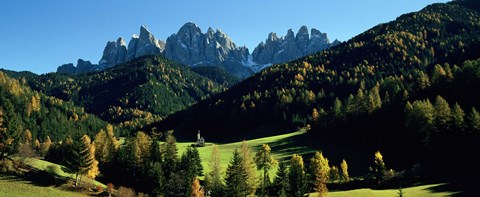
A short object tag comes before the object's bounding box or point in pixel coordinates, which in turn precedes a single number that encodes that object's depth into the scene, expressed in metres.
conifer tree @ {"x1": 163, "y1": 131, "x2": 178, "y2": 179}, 93.13
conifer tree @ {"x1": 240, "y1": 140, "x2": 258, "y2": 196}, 81.88
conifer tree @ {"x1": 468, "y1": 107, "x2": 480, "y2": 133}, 81.82
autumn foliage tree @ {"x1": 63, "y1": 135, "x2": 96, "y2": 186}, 86.44
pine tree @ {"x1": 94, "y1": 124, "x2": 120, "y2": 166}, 104.32
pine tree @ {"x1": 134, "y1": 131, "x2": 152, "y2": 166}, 96.69
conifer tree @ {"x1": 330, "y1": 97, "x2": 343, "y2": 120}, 142.35
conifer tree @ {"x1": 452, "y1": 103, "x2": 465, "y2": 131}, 85.82
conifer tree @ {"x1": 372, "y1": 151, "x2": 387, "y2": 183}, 87.25
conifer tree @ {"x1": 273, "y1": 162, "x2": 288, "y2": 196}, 73.06
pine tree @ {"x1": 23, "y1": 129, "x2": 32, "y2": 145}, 183.26
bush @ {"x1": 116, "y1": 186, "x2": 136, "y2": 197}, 78.04
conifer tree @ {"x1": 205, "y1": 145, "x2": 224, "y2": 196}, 82.44
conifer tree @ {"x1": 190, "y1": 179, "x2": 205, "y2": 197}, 84.38
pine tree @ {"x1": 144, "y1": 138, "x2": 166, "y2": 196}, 86.38
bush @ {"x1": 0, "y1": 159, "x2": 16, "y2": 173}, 82.06
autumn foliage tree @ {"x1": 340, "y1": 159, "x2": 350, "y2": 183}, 90.28
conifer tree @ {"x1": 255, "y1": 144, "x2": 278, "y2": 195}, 94.88
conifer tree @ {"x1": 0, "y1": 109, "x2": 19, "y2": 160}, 86.94
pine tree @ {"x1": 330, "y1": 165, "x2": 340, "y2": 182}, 91.56
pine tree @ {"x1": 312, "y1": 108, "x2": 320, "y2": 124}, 159.82
